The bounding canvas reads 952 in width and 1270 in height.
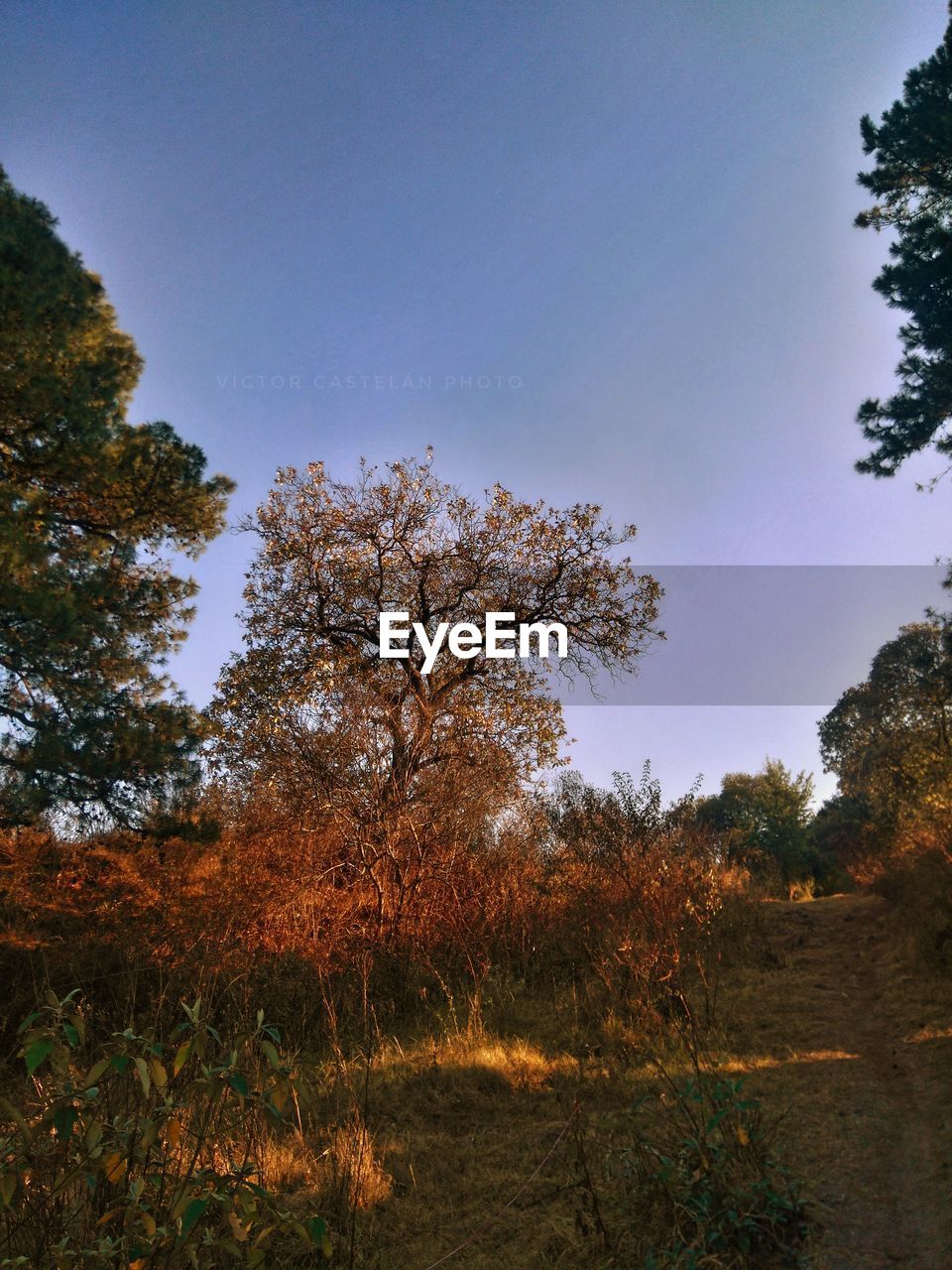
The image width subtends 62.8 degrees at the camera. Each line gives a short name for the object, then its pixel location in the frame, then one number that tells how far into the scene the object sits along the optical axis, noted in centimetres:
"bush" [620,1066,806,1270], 358
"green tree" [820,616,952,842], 1816
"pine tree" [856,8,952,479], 1198
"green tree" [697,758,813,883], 2770
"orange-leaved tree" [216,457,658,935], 1317
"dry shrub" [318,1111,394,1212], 414
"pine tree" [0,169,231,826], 903
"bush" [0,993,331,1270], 211
